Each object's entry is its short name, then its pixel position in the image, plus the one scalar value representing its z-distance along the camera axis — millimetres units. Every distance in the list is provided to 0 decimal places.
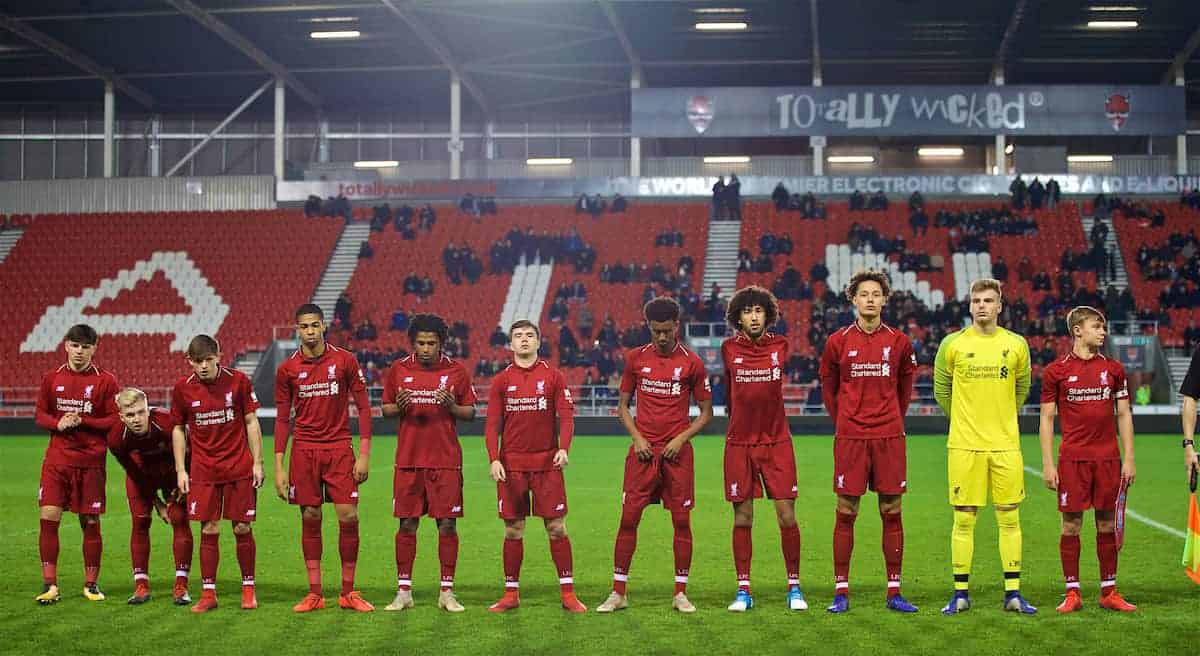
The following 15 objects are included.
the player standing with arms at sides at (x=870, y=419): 9375
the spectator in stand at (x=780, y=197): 40562
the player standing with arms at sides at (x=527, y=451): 9570
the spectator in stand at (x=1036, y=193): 39969
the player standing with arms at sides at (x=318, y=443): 9609
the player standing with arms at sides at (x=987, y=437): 9188
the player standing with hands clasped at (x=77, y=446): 10141
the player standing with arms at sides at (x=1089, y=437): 9430
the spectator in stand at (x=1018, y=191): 40094
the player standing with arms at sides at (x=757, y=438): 9484
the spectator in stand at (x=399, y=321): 36438
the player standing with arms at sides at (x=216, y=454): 9617
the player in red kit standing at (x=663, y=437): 9531
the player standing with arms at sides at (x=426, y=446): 9625
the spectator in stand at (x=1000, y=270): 36812
